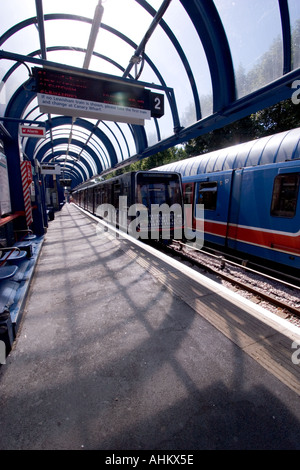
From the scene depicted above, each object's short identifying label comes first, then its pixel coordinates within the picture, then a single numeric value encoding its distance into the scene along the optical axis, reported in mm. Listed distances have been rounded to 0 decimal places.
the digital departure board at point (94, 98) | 4742
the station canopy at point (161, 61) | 4453
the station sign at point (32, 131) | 7100
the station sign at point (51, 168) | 16461
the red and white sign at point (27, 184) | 7184
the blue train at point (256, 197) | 5188
